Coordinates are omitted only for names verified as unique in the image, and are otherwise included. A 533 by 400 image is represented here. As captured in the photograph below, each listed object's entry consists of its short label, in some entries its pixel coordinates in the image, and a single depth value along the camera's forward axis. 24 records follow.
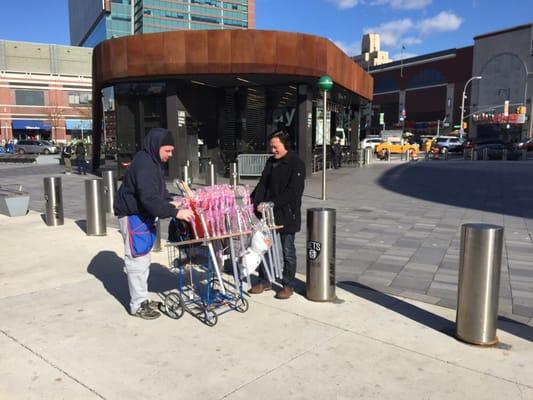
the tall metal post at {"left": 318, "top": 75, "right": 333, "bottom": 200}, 11.17
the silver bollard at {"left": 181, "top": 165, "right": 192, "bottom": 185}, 13.40
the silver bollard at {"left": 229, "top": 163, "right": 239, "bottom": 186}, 12.48
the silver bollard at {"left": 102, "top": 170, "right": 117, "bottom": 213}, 10.61
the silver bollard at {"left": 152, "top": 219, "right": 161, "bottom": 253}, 7.07
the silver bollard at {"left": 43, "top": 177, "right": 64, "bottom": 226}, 9.04
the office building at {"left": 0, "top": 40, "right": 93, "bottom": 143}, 69.56
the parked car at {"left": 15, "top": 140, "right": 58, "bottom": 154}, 46.34
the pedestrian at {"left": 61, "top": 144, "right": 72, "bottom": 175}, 22.41
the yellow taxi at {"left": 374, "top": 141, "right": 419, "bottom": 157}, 38.66
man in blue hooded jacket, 3.98
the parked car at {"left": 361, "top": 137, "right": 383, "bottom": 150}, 40.01
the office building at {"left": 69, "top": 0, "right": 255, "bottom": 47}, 85.25
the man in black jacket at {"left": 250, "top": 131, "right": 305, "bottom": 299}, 4.77
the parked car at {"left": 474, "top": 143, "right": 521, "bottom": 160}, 31.34
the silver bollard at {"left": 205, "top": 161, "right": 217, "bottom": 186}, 13.26
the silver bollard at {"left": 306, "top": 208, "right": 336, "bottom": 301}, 4.67
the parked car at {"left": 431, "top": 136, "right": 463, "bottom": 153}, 38.85
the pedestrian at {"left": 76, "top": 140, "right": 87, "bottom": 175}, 24.00
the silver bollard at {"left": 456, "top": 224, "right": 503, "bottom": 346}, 3.66
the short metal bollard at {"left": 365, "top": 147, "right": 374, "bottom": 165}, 28.53
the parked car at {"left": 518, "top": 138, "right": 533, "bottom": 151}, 37.81
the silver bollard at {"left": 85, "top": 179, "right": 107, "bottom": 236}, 8.20
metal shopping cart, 4.16
